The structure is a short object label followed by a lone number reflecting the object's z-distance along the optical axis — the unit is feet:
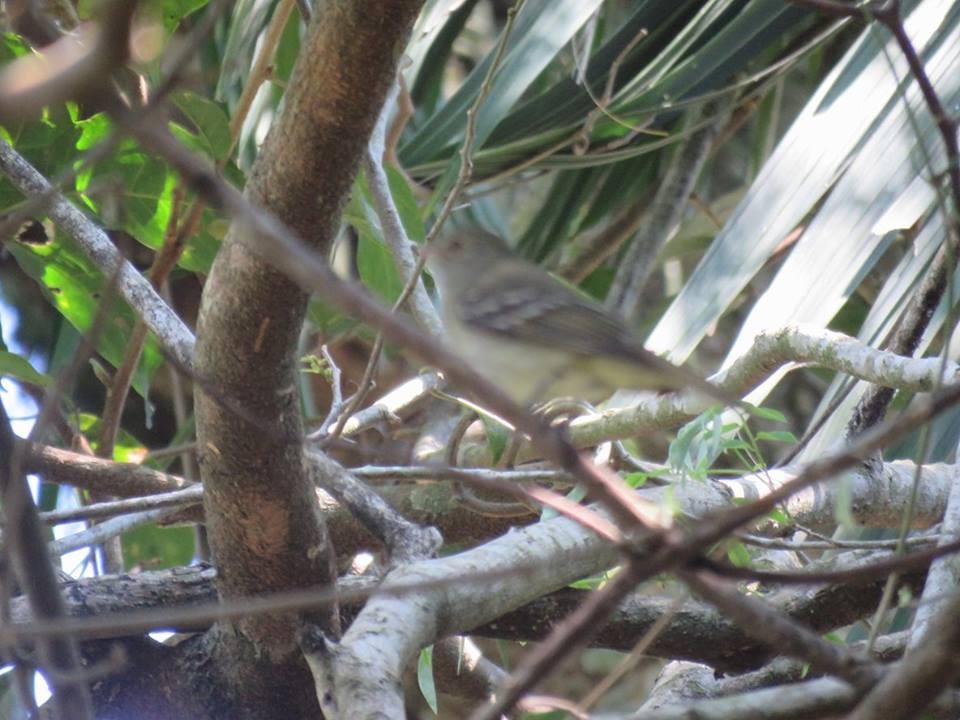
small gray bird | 19.74
